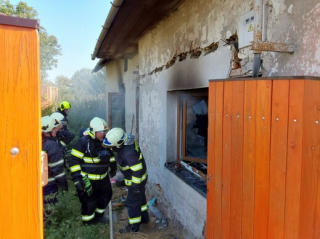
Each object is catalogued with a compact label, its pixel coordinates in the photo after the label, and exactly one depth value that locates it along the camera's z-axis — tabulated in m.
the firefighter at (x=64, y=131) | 6.47
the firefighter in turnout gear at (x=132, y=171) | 4.11
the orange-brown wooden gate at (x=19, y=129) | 0.96
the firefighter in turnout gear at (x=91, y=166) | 4.45
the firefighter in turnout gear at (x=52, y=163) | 4.39
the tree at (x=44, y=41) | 20.48
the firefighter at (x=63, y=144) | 5.76
